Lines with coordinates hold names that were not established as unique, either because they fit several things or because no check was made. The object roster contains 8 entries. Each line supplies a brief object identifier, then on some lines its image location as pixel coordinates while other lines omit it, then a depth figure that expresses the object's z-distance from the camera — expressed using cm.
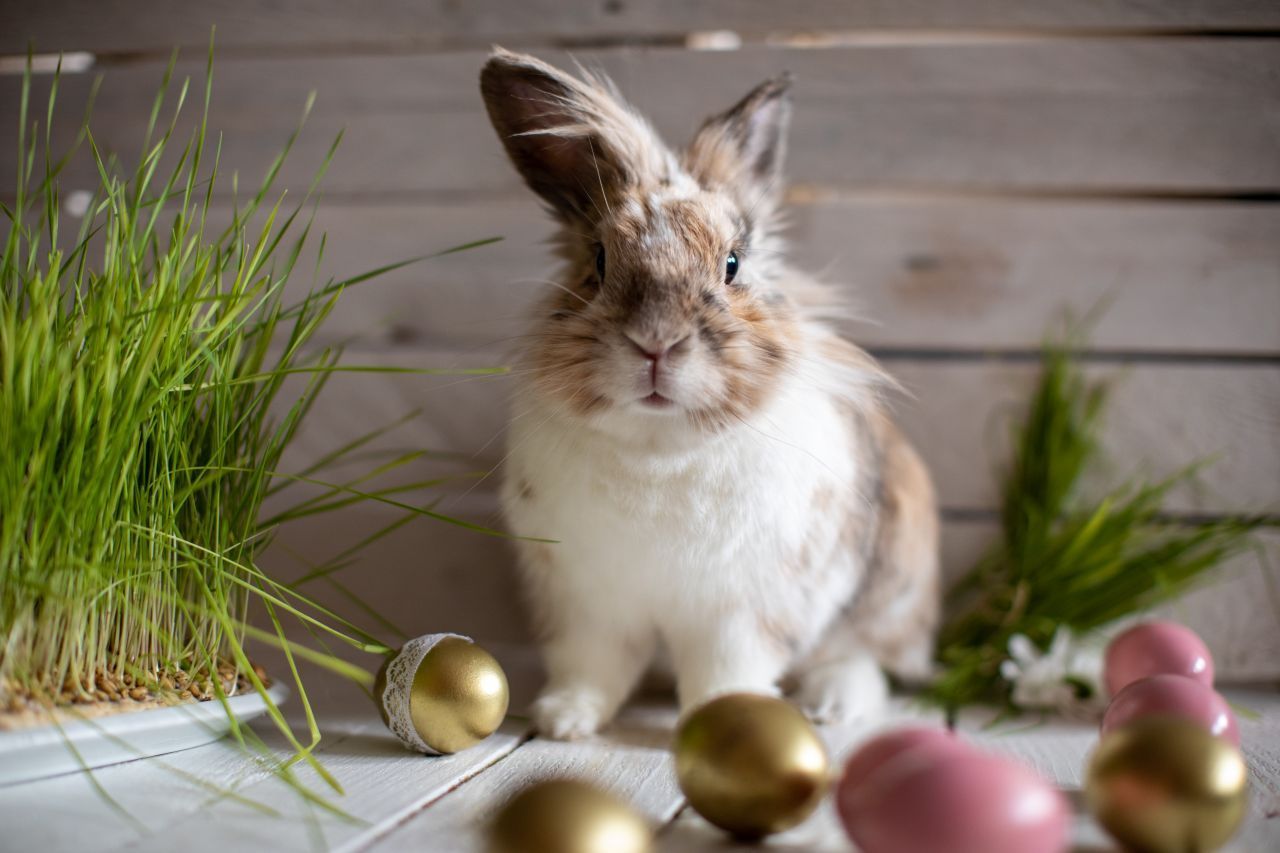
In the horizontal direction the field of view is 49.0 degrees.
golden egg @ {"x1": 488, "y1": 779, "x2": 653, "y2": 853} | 39
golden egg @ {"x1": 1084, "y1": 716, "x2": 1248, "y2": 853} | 41
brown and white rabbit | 52
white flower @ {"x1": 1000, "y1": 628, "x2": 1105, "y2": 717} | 61
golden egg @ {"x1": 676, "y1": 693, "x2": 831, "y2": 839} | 43
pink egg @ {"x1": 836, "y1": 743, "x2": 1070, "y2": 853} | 39
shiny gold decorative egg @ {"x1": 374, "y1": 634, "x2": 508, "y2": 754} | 50
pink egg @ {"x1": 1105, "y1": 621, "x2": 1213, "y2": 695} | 54
